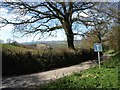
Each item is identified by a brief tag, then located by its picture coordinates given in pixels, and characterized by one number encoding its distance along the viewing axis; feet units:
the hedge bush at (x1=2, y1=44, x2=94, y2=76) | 24.89
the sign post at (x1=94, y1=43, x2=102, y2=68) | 22.16
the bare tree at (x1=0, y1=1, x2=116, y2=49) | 33.50
